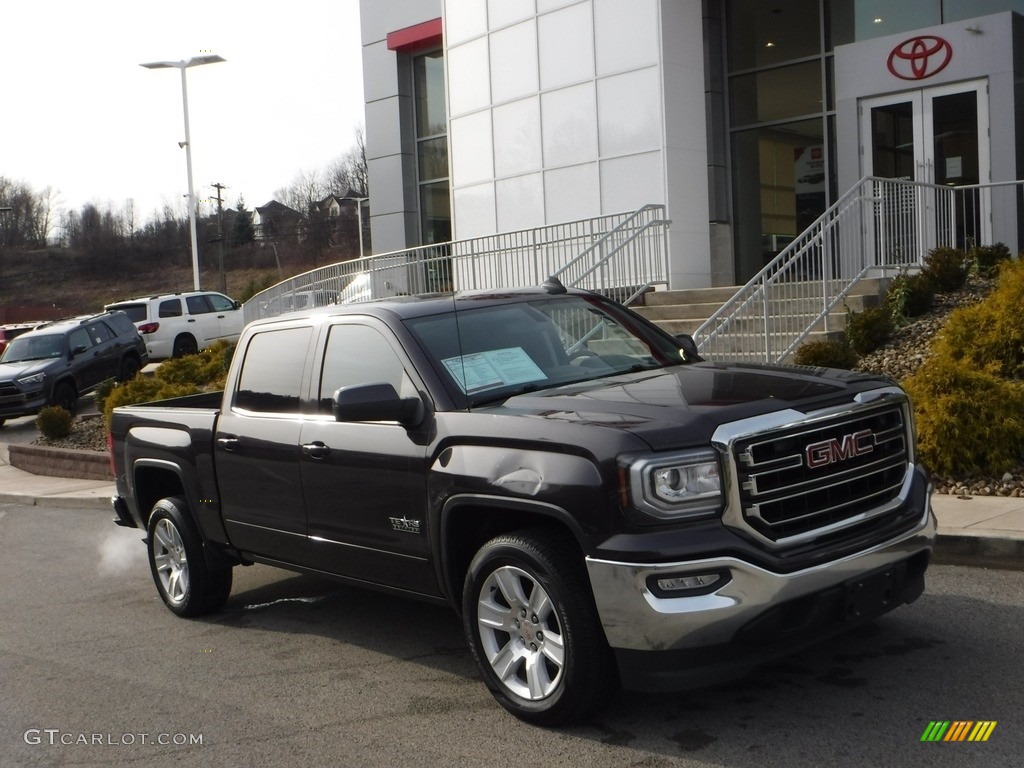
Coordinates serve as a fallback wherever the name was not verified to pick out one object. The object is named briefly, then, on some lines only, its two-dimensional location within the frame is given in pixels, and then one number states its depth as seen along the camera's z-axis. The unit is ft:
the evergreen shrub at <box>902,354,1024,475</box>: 27.07
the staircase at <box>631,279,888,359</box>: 40.93
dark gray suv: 69.51
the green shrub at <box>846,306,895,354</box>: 37.93
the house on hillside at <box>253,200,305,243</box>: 329.83
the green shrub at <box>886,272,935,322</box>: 40.01
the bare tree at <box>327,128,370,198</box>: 311.88
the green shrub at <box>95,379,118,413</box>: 62.69
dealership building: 55.52
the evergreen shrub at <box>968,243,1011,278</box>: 43.04
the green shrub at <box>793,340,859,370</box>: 35.29
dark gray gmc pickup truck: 13.48
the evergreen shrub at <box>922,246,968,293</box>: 41.09
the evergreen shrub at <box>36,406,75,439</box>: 59.11
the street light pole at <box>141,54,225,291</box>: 115.24
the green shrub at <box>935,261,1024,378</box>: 31.40
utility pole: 246.76
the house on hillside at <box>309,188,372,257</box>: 315.58
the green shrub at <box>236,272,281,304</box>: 173.27
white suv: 88.12
